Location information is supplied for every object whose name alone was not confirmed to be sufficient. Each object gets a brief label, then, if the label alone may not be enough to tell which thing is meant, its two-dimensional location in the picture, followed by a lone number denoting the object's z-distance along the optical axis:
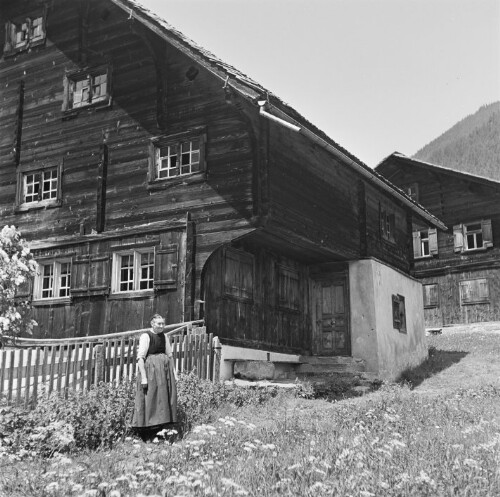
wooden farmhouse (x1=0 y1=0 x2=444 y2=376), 15.57
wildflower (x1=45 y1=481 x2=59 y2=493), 5.84
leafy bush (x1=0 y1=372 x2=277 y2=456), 8.89
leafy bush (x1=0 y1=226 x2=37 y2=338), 12.10
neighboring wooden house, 32.75
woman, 9.77
